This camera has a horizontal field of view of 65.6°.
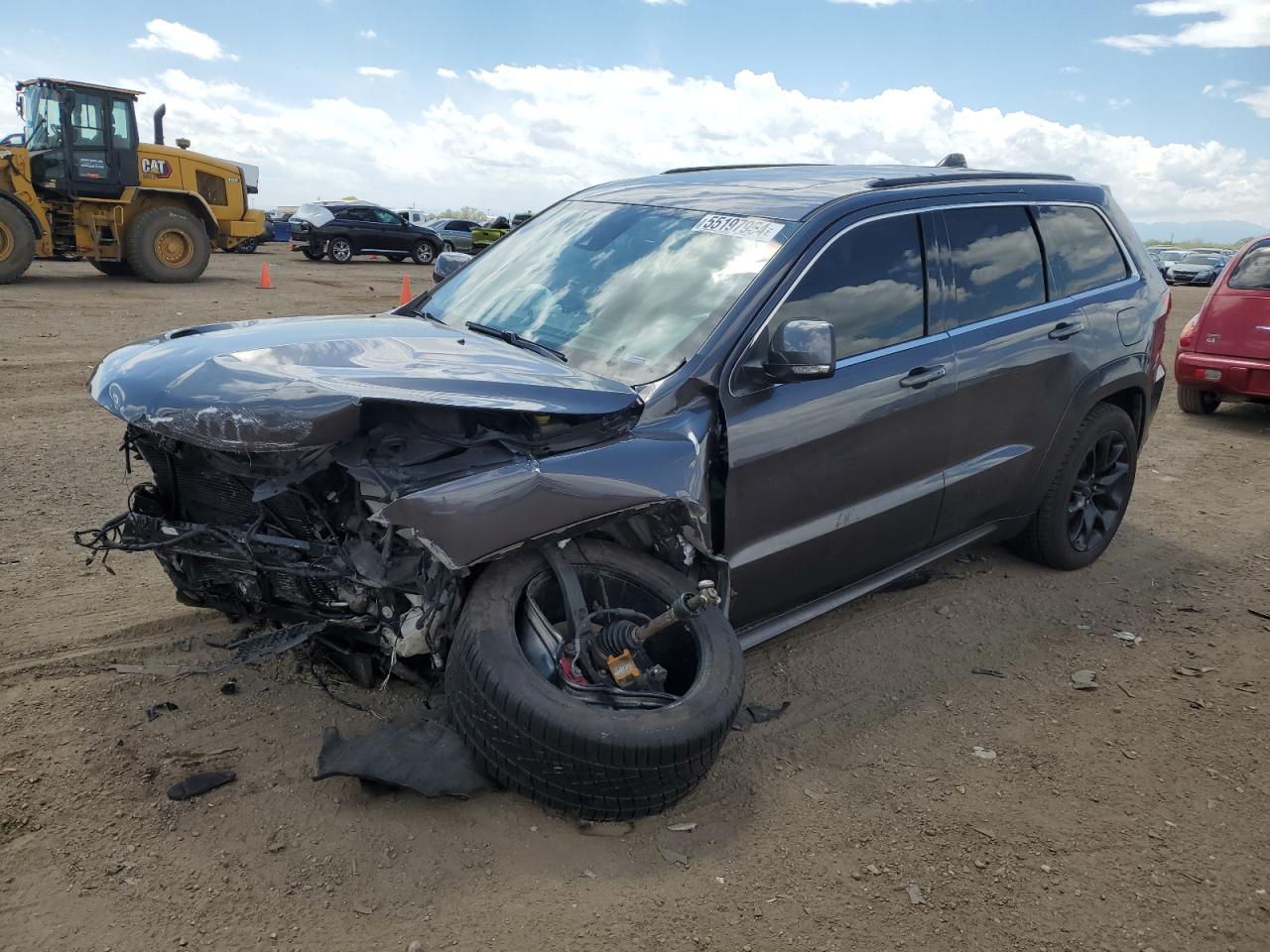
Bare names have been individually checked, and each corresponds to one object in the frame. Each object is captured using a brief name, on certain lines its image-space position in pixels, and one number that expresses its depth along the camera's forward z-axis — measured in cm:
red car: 878
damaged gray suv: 283
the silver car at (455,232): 3028
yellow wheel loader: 1515
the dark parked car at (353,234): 2602
